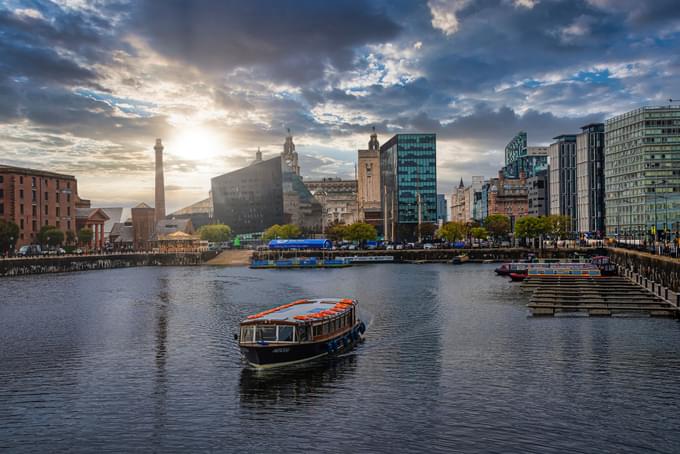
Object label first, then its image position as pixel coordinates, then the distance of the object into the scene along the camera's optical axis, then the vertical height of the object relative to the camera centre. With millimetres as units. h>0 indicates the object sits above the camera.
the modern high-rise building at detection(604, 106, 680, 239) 191250 -162
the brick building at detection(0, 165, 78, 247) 185375 +12191
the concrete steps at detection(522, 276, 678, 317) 76062 -8779
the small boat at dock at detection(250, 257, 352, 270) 193162 -8364
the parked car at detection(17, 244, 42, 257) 180362 -3446
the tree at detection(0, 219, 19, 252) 175375 +1222
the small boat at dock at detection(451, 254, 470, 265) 197400 -8038
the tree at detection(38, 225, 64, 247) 196625 +945
